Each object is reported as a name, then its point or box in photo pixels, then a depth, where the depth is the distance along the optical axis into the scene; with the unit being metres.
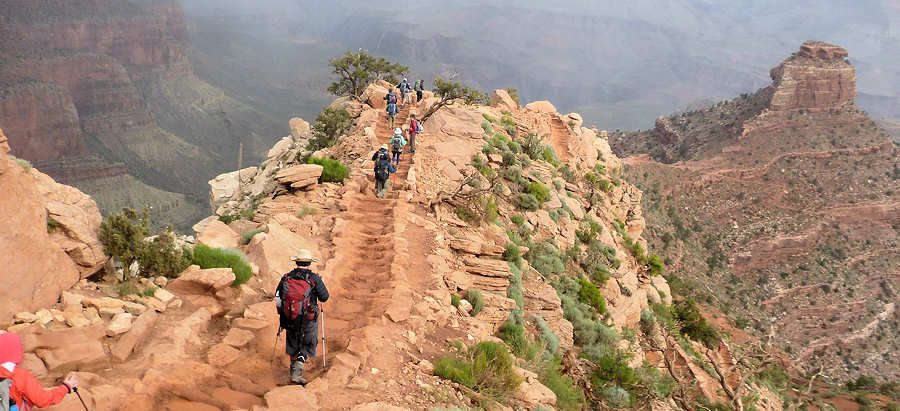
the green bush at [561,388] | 9.49
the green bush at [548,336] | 11.43
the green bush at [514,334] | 10.29
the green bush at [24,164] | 7.77
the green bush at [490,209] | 15.49
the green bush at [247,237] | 11.55
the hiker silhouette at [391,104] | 23.62
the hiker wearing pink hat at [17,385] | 4.51
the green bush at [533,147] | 25.48
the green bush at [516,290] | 11.92
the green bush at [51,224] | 7.61
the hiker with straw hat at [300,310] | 7.52
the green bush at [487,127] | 24.44
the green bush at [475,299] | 10.73
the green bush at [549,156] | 26.67
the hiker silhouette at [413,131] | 19.77
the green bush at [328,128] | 23.42
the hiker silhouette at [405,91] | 29.62
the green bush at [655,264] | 24.62
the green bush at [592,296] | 16.16
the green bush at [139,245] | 8.28
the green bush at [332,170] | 16.39
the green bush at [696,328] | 24.47
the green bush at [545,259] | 15.41
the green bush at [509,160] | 21.88
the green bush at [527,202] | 18.47
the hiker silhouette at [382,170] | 15.79
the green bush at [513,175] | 19.92
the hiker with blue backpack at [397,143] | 17.69
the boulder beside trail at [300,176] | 15.09
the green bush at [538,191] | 19.53
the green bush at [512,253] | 13.59
